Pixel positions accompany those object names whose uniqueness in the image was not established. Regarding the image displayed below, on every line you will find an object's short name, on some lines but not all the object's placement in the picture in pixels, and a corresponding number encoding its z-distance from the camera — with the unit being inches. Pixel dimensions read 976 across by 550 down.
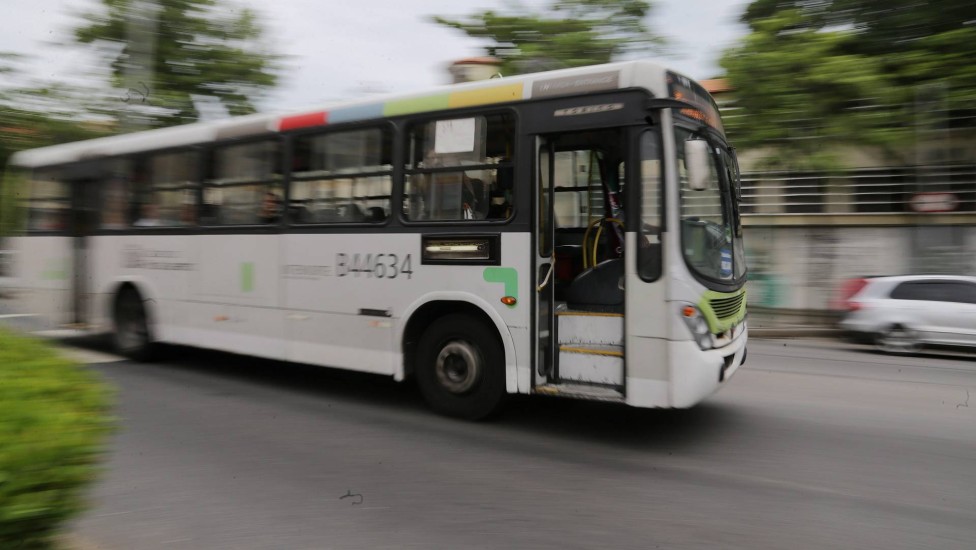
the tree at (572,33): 668.7
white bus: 207.0
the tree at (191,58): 845.2
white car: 451.8
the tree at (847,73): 548.7
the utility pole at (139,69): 594.5
